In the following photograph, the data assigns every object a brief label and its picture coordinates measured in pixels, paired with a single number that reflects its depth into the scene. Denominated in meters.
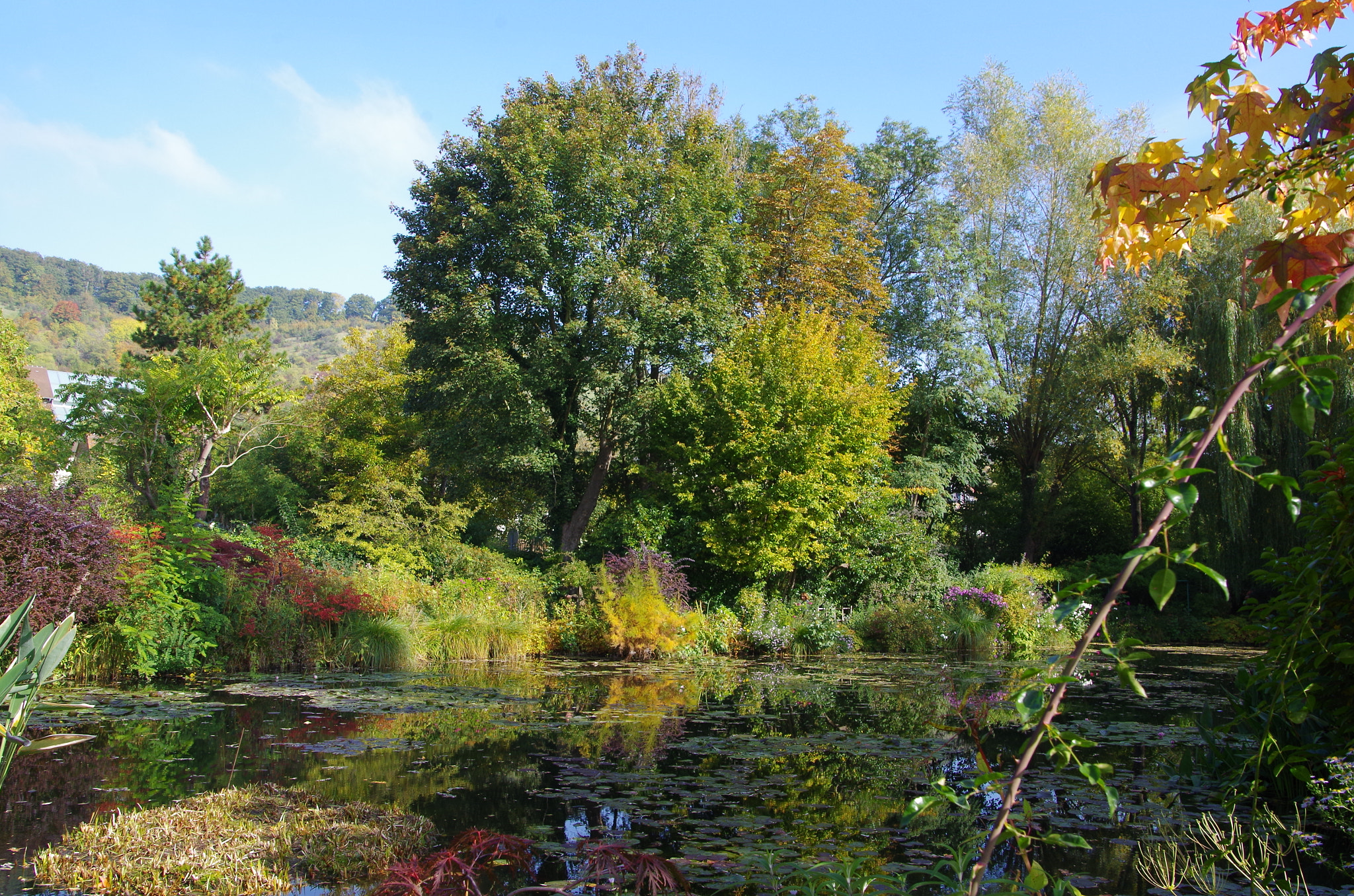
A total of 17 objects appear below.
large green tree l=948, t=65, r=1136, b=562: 22.27
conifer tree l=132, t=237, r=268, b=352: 30.91
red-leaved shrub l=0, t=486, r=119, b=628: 7.95
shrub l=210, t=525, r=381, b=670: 11.67
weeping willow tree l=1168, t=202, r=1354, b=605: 17.44
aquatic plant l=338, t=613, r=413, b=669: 12.66
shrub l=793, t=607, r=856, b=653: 16.05
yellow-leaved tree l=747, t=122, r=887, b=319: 21.44
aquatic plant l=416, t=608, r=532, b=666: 13.73
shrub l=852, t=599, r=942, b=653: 16.73
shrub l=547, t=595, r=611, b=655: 15.10
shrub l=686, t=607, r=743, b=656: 15.38
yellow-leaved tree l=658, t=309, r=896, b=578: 17.28
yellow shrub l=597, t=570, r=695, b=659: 14.30
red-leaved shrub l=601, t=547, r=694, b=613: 15.22
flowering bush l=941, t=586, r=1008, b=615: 16.89
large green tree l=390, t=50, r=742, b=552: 18.08
